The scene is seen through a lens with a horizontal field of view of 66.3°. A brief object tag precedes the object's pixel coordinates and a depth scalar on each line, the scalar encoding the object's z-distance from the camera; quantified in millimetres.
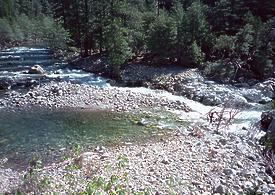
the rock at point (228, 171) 7037
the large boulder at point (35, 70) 18339
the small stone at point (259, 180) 6684
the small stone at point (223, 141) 8966
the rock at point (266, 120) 10372
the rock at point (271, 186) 6309
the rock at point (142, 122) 11006
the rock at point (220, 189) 6193
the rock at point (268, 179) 6794
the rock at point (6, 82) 15725
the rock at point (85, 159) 7126
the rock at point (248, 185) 6451
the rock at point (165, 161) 7423
